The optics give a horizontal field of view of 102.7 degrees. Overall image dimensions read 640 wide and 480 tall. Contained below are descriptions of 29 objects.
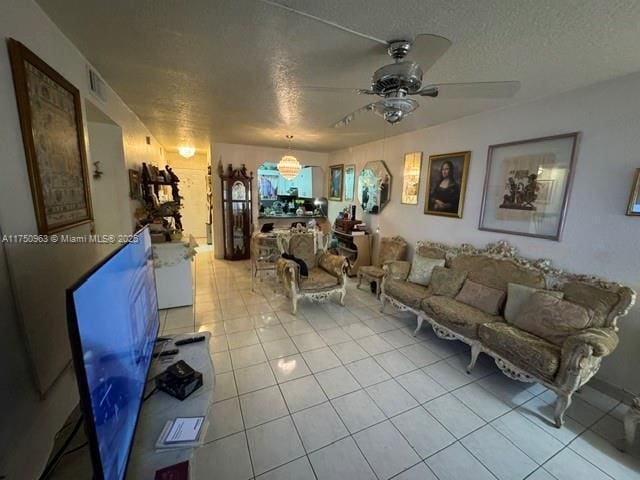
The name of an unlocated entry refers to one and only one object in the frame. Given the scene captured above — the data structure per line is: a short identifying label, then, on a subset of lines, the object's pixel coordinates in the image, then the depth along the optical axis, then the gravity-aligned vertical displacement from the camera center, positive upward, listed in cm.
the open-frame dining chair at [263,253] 414 -98
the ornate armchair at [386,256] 378 -87
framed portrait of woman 312 +20
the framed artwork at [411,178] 375 +30
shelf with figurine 324 -27
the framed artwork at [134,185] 288 +6
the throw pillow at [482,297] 243 -95
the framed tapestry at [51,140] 113 +25
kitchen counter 590 -50
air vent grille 193 +82
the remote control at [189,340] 152 -88
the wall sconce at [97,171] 241 +18
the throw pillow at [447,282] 279 -91
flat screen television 55 -45
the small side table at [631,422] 154 -131
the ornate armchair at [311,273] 321 -103
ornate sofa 173 -99
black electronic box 113 -85
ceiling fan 134 +68
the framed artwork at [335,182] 564 +32
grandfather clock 526 -37
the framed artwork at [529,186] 228 +15
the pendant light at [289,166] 443 +49
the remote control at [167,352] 140 -88
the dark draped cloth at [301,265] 328 -90
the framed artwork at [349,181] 523 +31
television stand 81 -89
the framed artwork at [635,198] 189 +5
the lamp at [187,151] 535 +86
